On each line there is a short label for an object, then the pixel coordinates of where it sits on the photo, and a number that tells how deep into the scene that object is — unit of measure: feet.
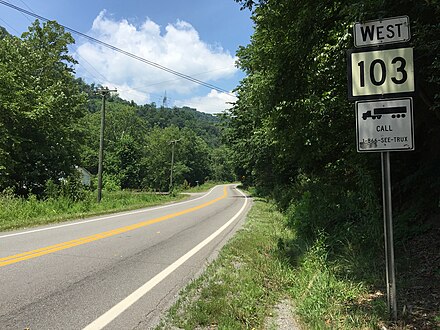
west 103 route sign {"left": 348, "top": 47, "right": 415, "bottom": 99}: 11.53
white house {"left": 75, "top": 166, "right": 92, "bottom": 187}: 198.77
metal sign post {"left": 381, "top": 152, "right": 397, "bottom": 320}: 11.43
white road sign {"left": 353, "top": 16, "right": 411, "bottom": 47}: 11.84
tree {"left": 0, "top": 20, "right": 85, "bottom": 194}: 80.23
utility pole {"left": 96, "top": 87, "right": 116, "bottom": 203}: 76.18
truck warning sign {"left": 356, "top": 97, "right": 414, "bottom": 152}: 11.33
